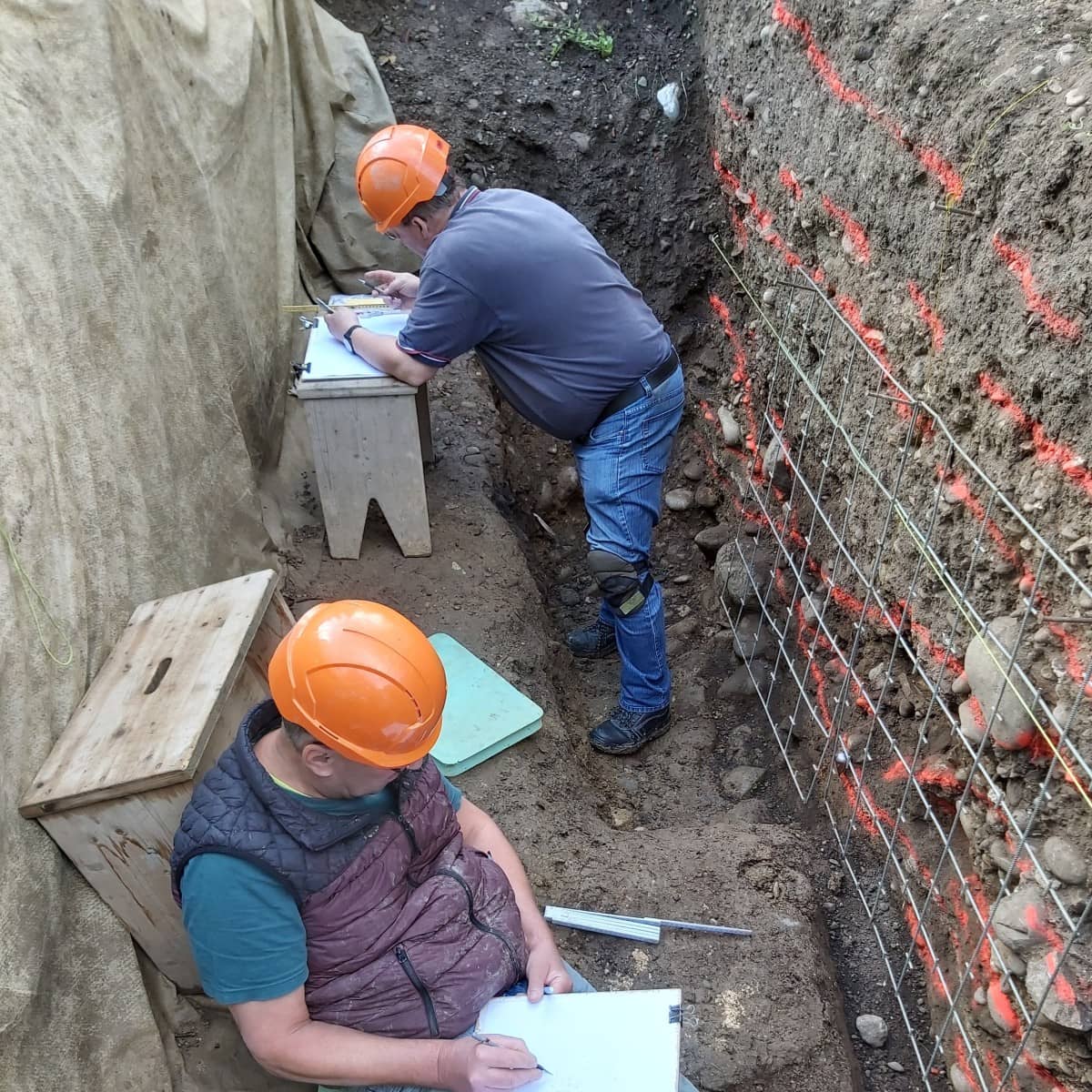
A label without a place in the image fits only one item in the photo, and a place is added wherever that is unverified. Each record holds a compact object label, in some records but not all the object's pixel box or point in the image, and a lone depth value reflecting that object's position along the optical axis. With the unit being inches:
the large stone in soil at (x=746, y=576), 151.0
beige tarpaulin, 75.6
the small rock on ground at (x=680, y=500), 181.8
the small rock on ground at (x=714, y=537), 169.2
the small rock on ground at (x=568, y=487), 189.6
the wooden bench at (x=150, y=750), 74.5
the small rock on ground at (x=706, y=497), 177.2
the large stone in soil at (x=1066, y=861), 75.5
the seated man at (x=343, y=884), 63.7
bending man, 122.6
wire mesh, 78.9
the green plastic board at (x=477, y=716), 120.5
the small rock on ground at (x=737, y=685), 146.8
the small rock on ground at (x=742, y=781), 130.9
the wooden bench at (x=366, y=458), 138.3
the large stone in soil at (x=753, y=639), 147.5
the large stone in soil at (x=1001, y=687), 82.9
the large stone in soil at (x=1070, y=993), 72.8
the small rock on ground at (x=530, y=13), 220.7
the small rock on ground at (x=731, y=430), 168.7
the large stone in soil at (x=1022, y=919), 78.7
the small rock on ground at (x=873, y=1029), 97.7
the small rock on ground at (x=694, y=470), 182.2
